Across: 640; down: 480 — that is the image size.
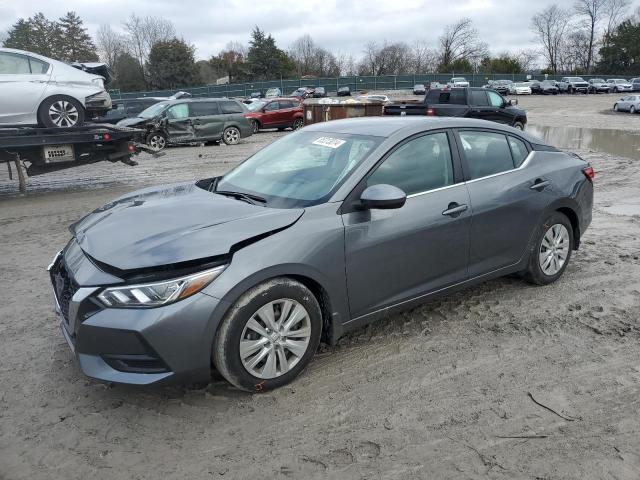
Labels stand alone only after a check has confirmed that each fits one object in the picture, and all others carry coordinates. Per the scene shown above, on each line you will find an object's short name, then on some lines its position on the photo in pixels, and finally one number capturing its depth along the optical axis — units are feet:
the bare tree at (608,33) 286.46
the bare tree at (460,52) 294.87
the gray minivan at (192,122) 55.57
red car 73.61
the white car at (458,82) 185.74
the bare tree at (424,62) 312.91
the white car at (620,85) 185.26
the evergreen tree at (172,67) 237.04
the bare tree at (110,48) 274.11
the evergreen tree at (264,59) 254.27
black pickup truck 53.57
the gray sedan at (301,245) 9.57
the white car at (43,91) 29.89
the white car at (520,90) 181.30
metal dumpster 53.52
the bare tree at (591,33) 306.76
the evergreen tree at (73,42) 249.75
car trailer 29.12
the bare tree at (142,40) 272.72
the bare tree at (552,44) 326.44
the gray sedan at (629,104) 107.86
